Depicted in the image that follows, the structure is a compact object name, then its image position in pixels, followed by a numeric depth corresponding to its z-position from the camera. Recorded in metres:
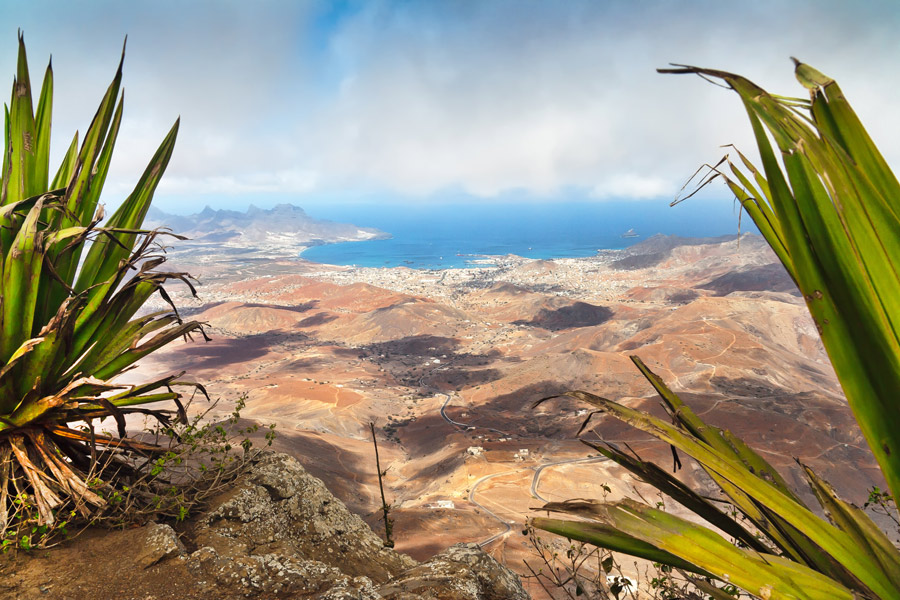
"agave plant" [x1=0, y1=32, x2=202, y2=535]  1.93
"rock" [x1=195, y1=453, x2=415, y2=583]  2.58
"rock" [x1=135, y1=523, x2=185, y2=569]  2.08
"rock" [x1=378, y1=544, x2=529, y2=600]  2.35
